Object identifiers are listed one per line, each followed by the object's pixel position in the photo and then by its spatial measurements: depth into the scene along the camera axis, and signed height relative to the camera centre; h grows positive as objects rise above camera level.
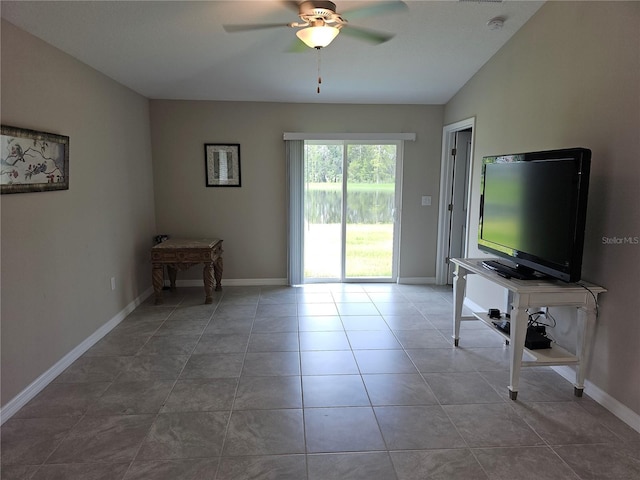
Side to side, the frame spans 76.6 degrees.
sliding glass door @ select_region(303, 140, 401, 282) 5.23 -0.23
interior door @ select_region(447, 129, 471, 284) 5.02 -0.01
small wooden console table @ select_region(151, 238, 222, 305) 4.42 -0.74
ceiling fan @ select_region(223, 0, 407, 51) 2.37 +1.03
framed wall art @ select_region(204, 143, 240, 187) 4.99 +0.33
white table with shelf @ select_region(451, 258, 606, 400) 2.50 -0.74
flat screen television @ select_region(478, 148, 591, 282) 2.38 -0.11
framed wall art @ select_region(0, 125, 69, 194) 2.38 +0.18
